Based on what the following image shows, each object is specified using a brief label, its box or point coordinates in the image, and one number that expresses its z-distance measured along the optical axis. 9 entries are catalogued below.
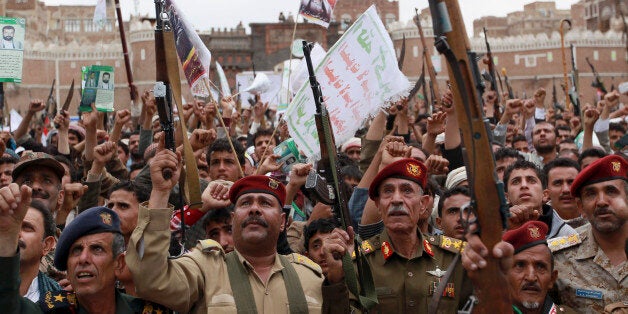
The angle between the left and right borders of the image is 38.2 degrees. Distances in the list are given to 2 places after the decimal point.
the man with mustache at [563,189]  6.06
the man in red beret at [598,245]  4.48
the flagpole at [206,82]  5.95
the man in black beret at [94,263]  3.87
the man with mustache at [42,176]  5.36
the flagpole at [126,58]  9.54
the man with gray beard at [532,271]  4.23
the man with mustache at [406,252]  4.28
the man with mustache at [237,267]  3.59
